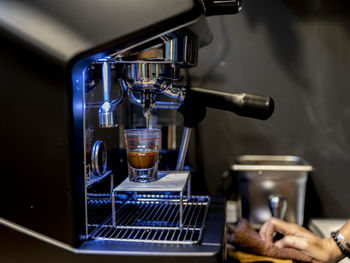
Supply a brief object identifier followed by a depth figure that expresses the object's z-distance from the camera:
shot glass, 0.63
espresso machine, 0.48
